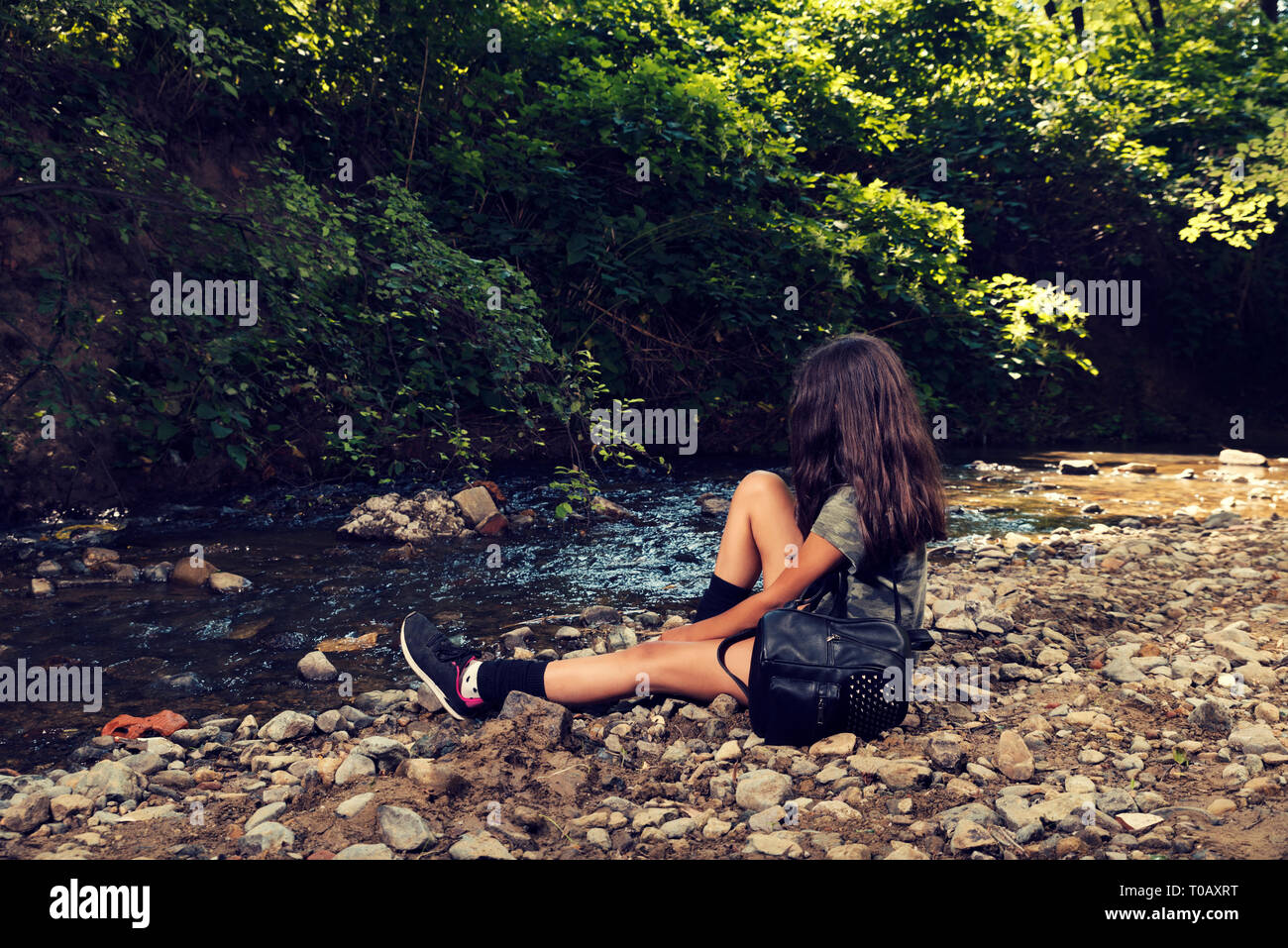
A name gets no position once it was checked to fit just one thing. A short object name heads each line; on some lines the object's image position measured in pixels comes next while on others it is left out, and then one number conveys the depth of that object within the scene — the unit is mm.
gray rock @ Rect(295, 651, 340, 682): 4234
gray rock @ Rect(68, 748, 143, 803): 2785
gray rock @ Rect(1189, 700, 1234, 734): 3004
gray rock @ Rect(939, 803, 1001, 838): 2391
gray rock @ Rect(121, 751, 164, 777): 3119
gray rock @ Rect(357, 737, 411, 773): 3106
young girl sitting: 3020
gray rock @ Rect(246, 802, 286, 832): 2574
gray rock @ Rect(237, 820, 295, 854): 2369
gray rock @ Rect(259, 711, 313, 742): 3486
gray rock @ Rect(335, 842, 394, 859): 2293
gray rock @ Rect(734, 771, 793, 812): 2643
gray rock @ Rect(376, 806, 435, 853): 2357
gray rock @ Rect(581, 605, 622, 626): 5090
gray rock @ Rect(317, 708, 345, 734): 3549
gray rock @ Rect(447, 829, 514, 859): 2291
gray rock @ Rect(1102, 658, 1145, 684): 3639
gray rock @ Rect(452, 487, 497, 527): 7230
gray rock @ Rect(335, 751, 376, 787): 2951
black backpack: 2881
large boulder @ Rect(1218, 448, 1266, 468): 11305
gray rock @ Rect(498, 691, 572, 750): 3143
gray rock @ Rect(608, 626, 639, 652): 4543
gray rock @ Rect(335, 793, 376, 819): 2605
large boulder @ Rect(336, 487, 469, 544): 6867
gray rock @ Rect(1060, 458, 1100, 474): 10680
